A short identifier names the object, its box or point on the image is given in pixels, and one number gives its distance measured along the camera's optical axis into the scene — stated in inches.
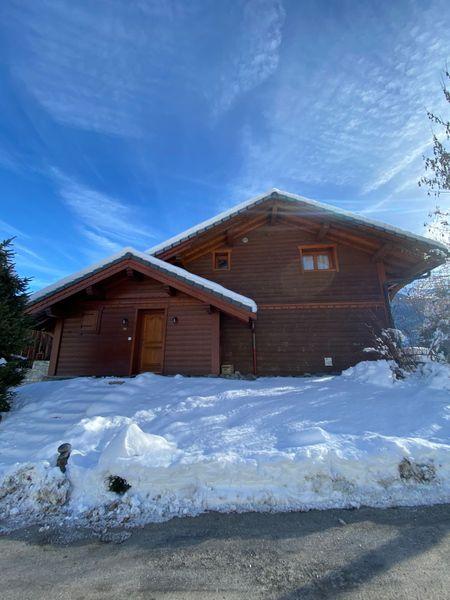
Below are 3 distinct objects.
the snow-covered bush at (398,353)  305.0
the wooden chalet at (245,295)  359.9
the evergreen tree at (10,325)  221.0
